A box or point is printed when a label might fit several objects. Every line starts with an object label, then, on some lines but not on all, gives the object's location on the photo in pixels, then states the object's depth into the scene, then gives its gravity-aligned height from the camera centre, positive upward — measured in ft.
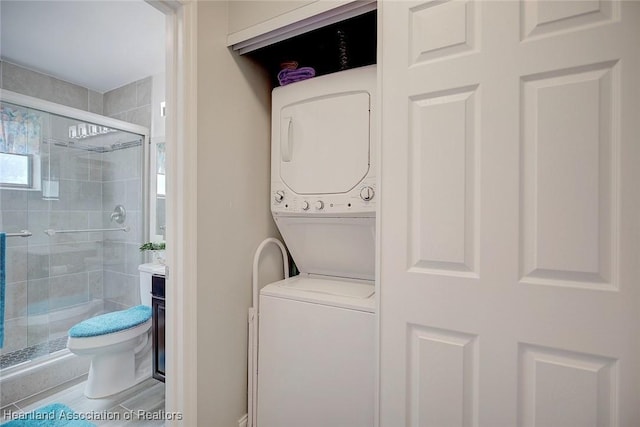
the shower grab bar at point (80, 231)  8.13 -0.54
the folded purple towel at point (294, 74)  5.21 +2.40
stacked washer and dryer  4.27 -0.79
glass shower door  7.49 -0.19
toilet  6.31 -2.87
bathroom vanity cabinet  6.57 -2.50
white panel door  2.66 +0.00
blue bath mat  5.61 -3.99
